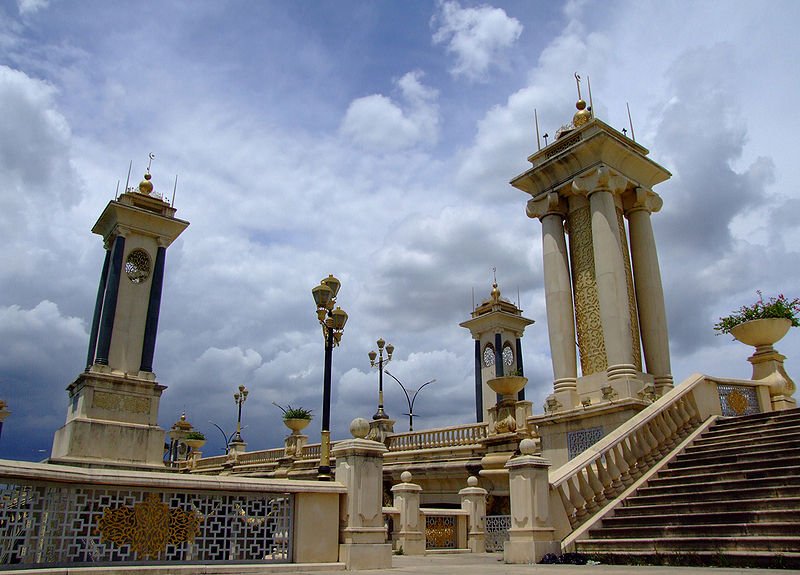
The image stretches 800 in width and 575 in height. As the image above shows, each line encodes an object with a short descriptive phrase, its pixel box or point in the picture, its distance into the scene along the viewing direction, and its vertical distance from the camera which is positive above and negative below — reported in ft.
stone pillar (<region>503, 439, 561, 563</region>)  32.63 -0.36
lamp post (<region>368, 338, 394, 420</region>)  98.10 +23.02
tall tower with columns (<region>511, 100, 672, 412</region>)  57.36 +22.88
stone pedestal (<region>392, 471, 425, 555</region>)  47.47 -1.05
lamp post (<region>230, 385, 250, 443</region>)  134.70 +22.68
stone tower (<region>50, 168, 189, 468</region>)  74.02 +19.78
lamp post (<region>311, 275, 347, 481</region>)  41.32 +12.68
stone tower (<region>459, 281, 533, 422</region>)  119.34 +30.67
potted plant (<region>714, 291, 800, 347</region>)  54.49 +15.37
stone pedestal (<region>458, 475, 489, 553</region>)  50.57 -0.57
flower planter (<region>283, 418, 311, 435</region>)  101.35 +12.58
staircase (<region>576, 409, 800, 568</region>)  26.99 -0.07
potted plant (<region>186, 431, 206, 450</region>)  145.75 +14.86
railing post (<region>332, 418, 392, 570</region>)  30.40 -0.02
